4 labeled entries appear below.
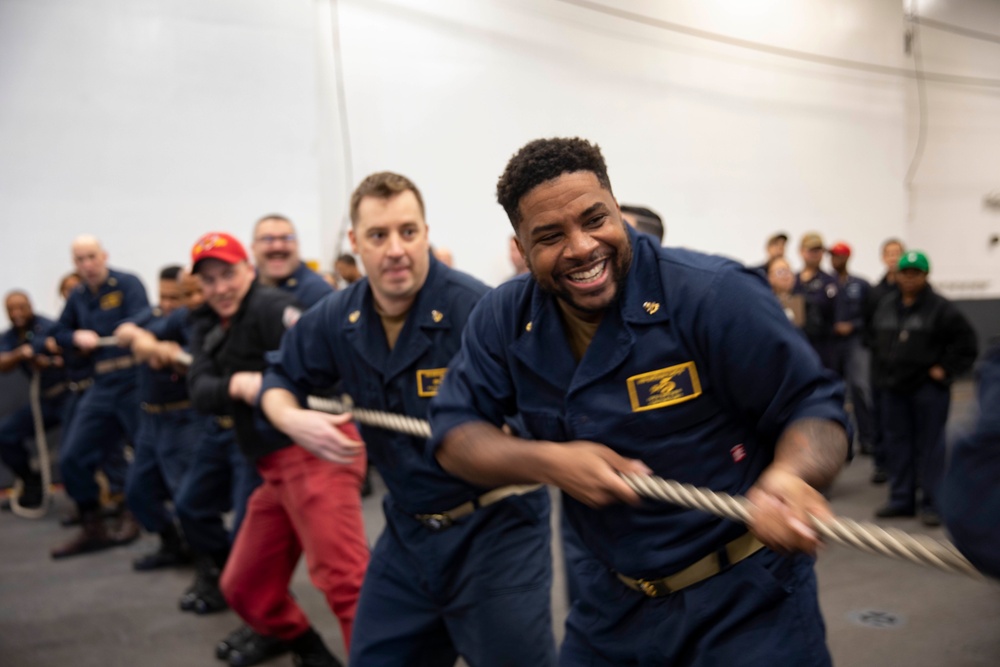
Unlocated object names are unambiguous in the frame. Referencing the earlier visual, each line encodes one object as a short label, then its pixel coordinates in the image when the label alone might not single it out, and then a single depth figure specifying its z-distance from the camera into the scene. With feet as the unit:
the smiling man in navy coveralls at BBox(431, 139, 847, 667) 4.89
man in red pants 9.32
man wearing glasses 14.37
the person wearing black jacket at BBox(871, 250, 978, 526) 16.71
